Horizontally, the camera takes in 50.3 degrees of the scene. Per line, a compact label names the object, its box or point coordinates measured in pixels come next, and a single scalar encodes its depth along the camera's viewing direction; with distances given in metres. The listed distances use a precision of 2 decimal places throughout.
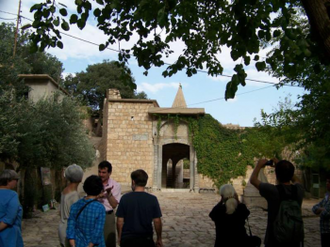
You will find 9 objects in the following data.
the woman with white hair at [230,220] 3.29
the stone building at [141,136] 20.56
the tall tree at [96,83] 39.19
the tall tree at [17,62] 9.09
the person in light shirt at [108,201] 4.21
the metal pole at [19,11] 15.00
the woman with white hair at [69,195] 3.79
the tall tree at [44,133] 8.77
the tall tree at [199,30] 3.71
